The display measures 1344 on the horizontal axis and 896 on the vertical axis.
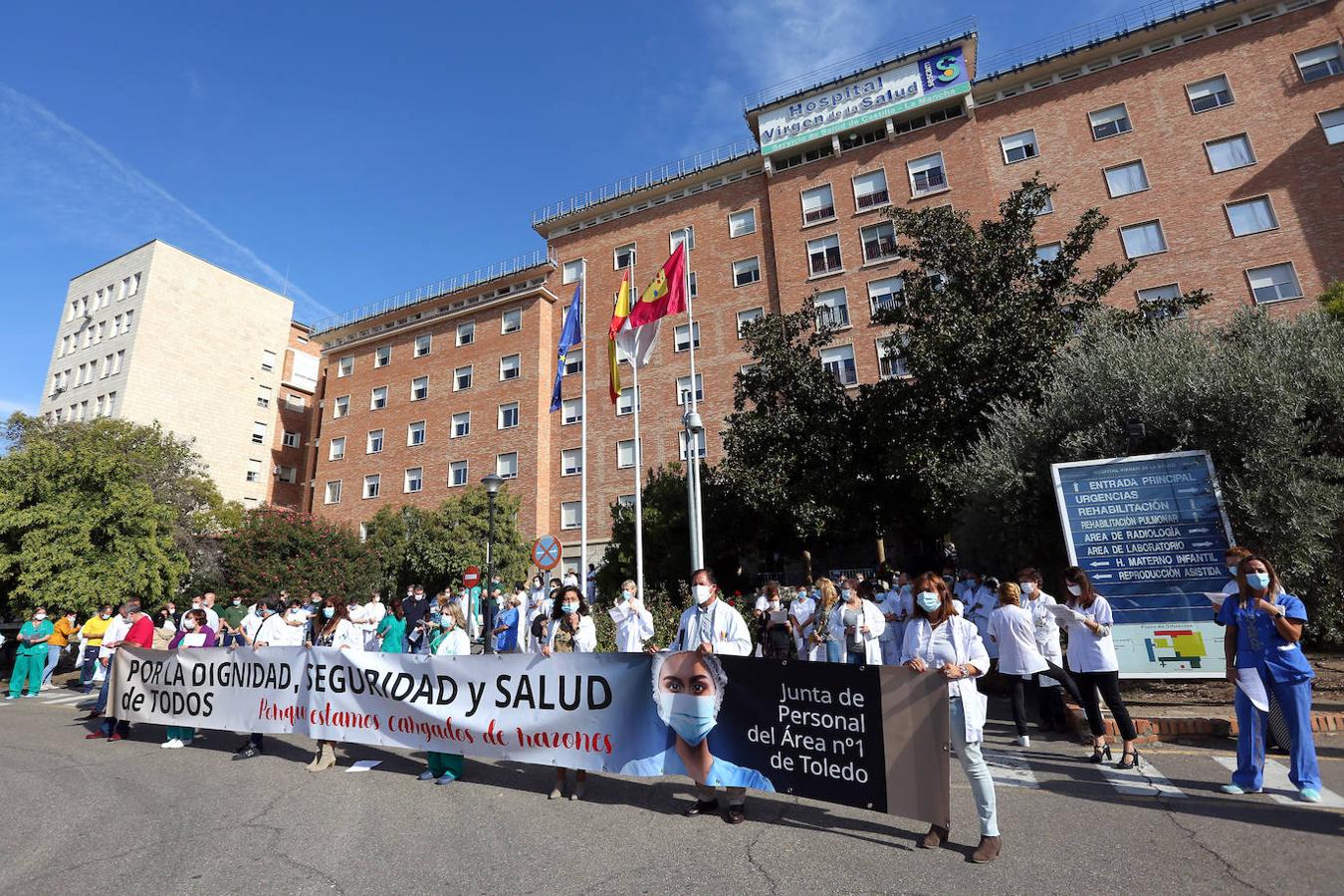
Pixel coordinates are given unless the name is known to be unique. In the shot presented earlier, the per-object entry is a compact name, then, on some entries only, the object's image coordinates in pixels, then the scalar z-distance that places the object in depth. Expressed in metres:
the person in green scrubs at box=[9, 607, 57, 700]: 13.27
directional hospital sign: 8.55
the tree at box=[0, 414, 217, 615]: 17.23
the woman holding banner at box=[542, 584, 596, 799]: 7.36
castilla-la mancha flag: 16.47
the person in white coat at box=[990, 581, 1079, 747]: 6.96
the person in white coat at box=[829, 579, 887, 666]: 8.92
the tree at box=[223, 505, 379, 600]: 26.42
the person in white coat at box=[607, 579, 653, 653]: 8.87
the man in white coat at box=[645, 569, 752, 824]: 5.98
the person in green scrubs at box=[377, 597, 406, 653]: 11.67
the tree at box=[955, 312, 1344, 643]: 9.63
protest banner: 4.73
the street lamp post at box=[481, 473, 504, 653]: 11.89
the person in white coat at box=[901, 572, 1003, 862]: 4.30
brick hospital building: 24.14
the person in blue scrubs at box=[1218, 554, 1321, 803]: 4.98
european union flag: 19.66
